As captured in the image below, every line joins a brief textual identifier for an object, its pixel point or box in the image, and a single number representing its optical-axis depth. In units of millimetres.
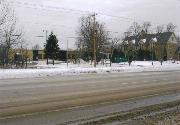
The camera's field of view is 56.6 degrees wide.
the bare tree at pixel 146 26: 50485
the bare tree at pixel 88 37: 33348
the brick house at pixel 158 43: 50918
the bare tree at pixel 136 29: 49265
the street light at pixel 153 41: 53386
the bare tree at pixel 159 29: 54899
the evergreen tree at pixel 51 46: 33821
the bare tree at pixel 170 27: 54750
